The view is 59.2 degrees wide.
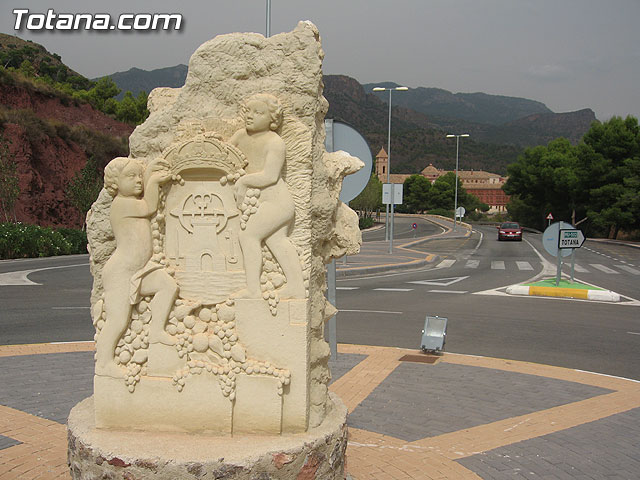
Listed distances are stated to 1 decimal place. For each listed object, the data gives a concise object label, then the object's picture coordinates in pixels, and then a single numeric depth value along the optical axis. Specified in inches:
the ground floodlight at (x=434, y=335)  319.3
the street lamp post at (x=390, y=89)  1016.1
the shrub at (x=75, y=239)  946.1
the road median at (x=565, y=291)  559.8
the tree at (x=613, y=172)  1557.6
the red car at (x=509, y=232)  1464.1
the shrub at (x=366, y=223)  2042.3
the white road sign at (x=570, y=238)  552.4
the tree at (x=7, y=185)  1034.7
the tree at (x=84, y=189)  1138.7
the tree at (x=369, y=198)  2304.4
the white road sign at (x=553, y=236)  554.3
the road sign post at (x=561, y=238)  553.0
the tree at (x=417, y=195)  3870.6
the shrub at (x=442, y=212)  3210.1
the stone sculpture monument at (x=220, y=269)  146.2
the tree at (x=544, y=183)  1936.5
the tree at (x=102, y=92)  2172.2
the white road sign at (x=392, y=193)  1024.9
